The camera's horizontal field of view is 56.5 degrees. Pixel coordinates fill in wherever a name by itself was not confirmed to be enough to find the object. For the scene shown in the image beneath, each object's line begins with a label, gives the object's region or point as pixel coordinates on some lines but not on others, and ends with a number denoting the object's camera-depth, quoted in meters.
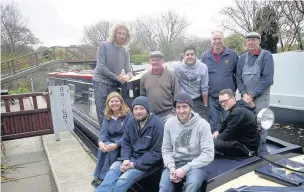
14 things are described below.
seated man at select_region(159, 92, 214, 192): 2.31
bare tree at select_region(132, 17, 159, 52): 28.69
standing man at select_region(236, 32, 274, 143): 3.24
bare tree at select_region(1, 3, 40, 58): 21.38
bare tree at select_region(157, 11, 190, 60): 29.97
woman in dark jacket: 3.07
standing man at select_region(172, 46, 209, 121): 3.32
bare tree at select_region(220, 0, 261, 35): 16.66
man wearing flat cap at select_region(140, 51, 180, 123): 3.20
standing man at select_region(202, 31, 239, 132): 3.42
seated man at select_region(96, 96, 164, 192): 2.62
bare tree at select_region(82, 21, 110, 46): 29.81
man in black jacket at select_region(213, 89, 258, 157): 2.54
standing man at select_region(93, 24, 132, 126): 3.45
